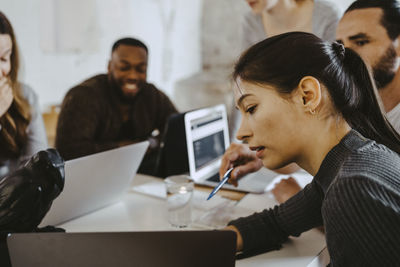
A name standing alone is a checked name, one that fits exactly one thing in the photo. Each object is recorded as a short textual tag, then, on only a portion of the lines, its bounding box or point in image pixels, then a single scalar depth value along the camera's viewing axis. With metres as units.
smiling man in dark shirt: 1.85
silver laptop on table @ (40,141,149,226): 1.01
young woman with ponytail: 0.67
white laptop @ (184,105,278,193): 1.41
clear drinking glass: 1.10
